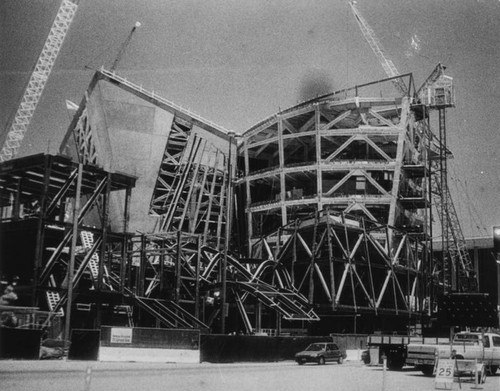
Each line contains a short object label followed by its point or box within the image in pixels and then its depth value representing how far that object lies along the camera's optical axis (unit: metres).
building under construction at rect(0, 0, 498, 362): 43.56
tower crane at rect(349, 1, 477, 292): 89.19
